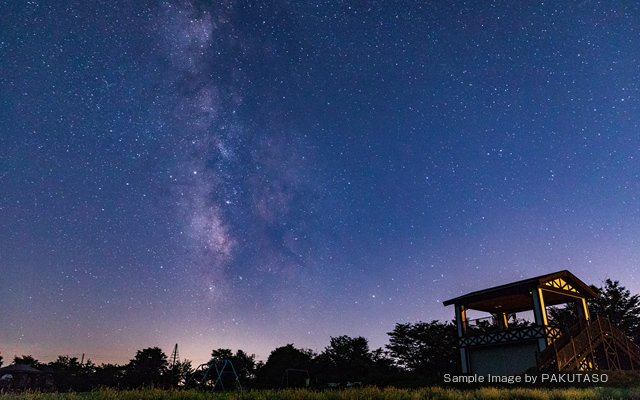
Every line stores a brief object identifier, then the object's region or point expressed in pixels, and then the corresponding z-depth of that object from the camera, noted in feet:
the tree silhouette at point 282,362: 150.30
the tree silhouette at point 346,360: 139.85
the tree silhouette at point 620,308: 119.96
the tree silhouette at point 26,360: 220.84
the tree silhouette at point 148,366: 167.78
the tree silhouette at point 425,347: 130.52
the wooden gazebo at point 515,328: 76.54
